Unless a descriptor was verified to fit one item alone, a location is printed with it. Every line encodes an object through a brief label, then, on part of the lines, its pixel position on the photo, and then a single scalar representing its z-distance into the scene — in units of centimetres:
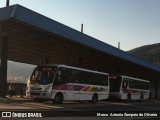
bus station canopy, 2538
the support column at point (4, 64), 2762
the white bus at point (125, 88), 3800
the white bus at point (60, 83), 2666
